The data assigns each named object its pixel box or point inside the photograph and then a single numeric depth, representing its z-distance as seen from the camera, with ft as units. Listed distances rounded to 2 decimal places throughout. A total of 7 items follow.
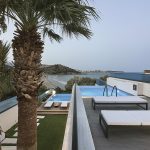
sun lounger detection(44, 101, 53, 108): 31.99
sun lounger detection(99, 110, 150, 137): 12.21
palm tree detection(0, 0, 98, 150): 10.36
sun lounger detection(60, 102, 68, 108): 32.10
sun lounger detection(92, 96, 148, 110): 19.20
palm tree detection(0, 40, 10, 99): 11.17
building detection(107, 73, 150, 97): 29.80
